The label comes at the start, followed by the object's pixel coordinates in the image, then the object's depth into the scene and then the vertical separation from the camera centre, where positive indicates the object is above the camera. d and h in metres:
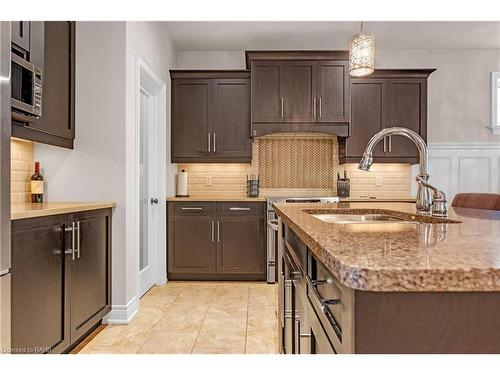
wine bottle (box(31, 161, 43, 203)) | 2.74 -0.01
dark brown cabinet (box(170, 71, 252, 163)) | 4.45 +0.81
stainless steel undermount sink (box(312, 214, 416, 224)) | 1.99 -0.16
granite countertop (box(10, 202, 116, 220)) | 1.82 -0.13
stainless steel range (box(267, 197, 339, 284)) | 4.16 -0.58
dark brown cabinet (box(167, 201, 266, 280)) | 4.24 -0.60
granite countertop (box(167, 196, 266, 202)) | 4.22 -0.14
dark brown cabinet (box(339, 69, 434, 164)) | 4.46 +0.94
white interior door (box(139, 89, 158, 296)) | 3.80 -0.06
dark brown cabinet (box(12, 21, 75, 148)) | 2.27 +0.67
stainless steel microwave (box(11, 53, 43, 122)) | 1.98 +0.51
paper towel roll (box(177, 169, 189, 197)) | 4.59 +0.01
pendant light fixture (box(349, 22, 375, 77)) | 2.67 +0.91
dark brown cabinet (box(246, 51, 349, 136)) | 4.35 +1.04
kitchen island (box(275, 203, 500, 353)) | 0.49 -0.15
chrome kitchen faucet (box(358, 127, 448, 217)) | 1.57 +0.01
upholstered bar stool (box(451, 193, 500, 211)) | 2.46 -0.10
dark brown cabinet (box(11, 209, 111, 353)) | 1.79 -0.52
